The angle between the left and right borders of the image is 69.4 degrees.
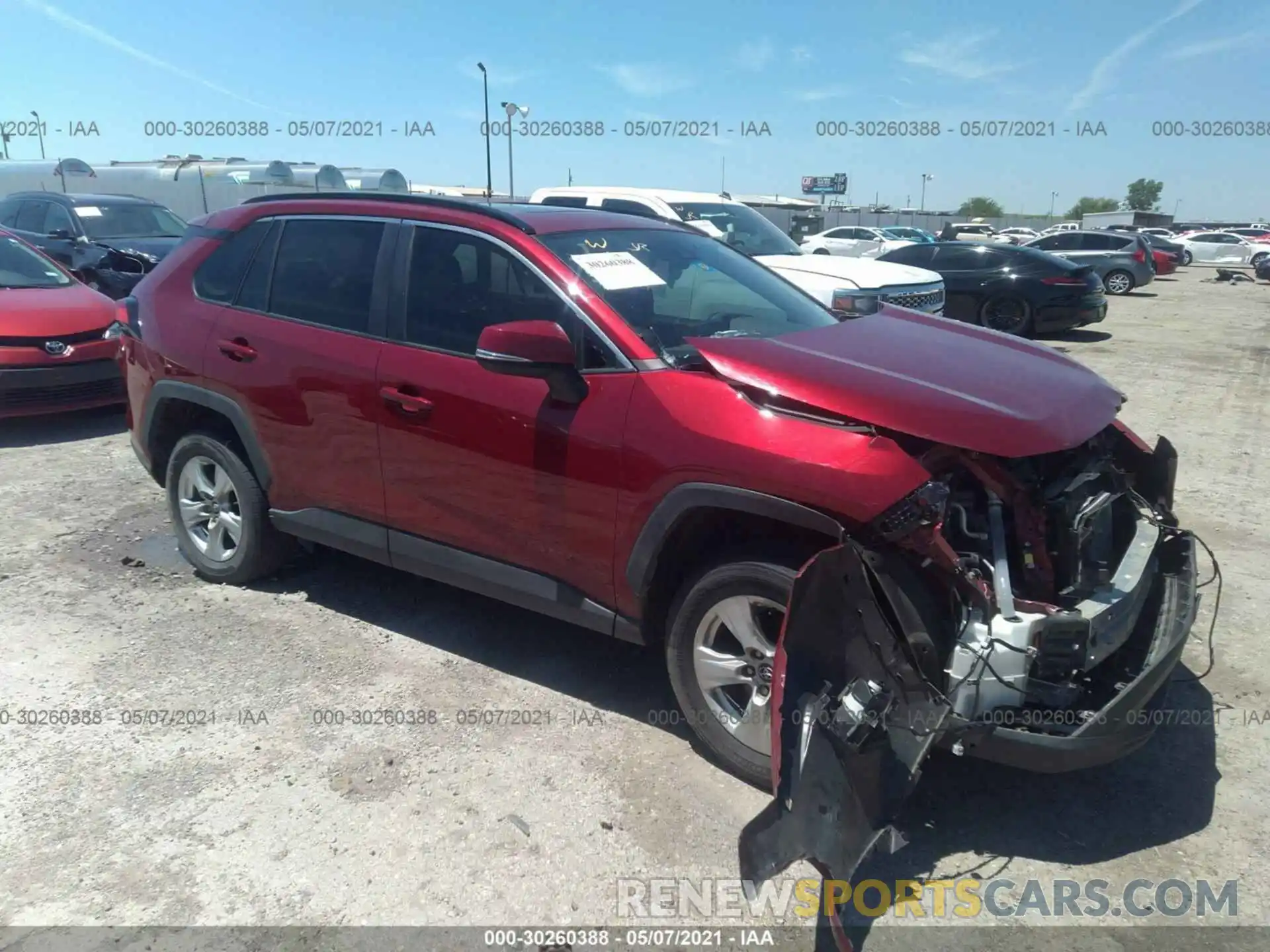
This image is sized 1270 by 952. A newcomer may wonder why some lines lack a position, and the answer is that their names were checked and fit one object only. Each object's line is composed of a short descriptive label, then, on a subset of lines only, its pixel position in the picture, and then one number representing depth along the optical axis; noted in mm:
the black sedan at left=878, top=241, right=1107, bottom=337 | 13938
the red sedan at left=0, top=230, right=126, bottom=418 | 7254
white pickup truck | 9133
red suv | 2814
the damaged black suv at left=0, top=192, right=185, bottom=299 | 11609
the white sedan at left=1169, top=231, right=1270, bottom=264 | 38781
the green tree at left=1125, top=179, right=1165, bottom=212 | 102562
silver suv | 22922
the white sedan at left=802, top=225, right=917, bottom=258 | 23094
